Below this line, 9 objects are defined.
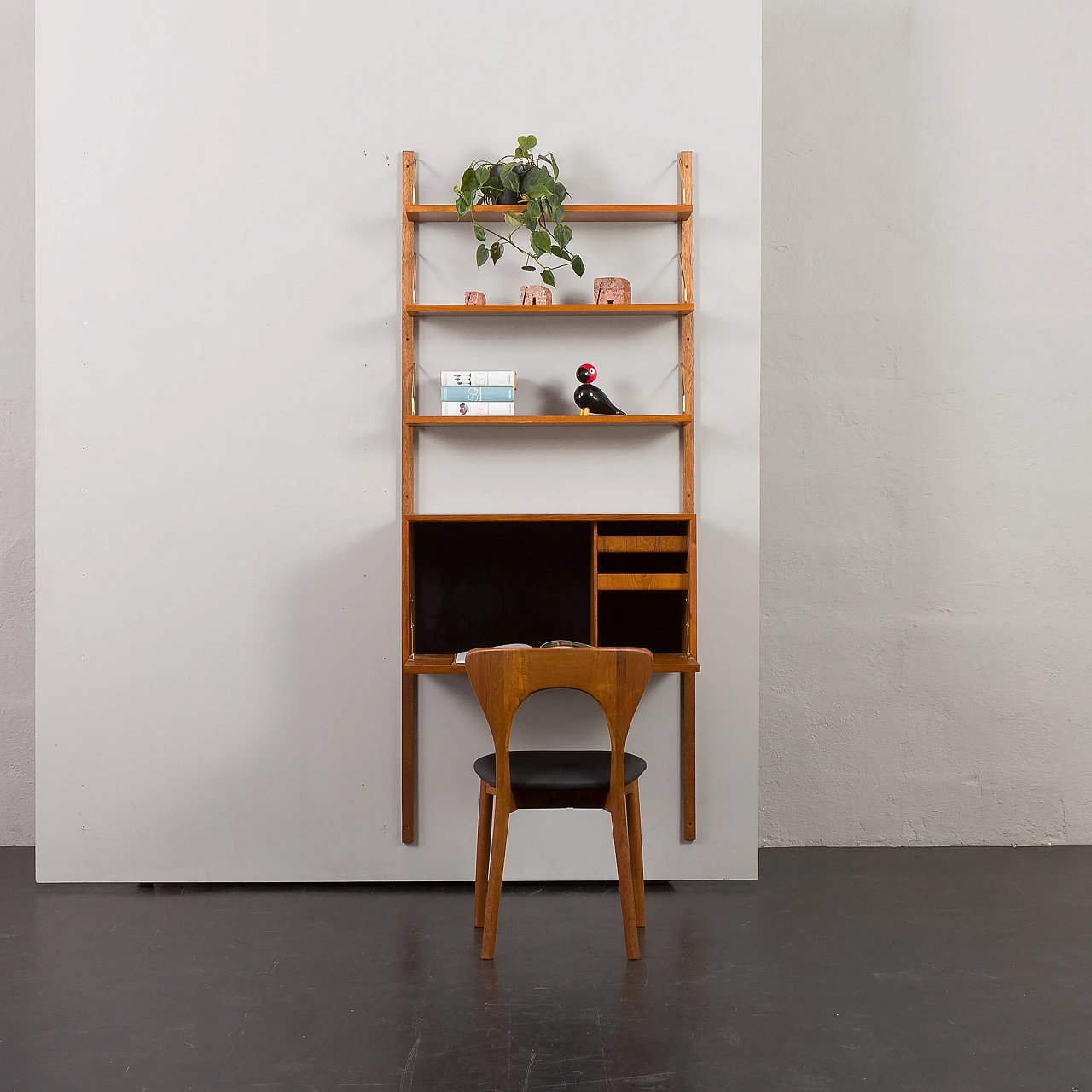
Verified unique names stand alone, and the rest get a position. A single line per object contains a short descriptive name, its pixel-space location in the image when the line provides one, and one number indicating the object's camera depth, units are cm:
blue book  325
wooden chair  265
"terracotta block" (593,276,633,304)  327
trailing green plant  319
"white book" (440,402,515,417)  325
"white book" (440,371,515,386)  325
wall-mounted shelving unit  334
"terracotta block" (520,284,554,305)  329
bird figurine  324
